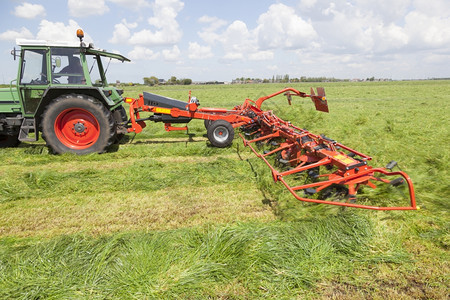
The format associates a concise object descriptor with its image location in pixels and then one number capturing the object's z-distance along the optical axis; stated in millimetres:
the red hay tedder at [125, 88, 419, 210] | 3207
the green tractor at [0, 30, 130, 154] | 5535
